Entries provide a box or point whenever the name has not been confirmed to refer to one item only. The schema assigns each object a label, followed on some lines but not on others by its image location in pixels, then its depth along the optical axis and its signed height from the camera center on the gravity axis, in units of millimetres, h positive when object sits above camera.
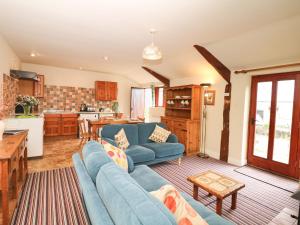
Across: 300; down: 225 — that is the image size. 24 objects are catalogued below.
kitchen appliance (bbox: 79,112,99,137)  6283 -460
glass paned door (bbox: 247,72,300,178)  3322 -321
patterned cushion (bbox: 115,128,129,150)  3382 -723
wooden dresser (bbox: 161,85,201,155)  4635 -396
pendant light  2607 +780
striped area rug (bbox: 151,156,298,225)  2234 -1380
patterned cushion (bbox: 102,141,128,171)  2139 -653
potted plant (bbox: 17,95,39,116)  3795 -48
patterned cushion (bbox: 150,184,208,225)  1006 -606
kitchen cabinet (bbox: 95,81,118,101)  7020 +520
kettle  6686 -217
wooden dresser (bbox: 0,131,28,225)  1733 -728
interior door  7934 +47
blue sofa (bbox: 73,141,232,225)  774 -505
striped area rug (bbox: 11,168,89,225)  1997 -1349
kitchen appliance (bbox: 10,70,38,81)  4218 +688
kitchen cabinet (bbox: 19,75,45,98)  5578 +469
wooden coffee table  2047 -996
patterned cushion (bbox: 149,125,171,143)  3977 -706
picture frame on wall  4602 +245
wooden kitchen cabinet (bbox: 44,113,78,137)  5852 -779
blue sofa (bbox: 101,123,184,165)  3256 -871
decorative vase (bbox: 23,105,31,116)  3874 -185
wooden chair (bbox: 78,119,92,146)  4827 -803
